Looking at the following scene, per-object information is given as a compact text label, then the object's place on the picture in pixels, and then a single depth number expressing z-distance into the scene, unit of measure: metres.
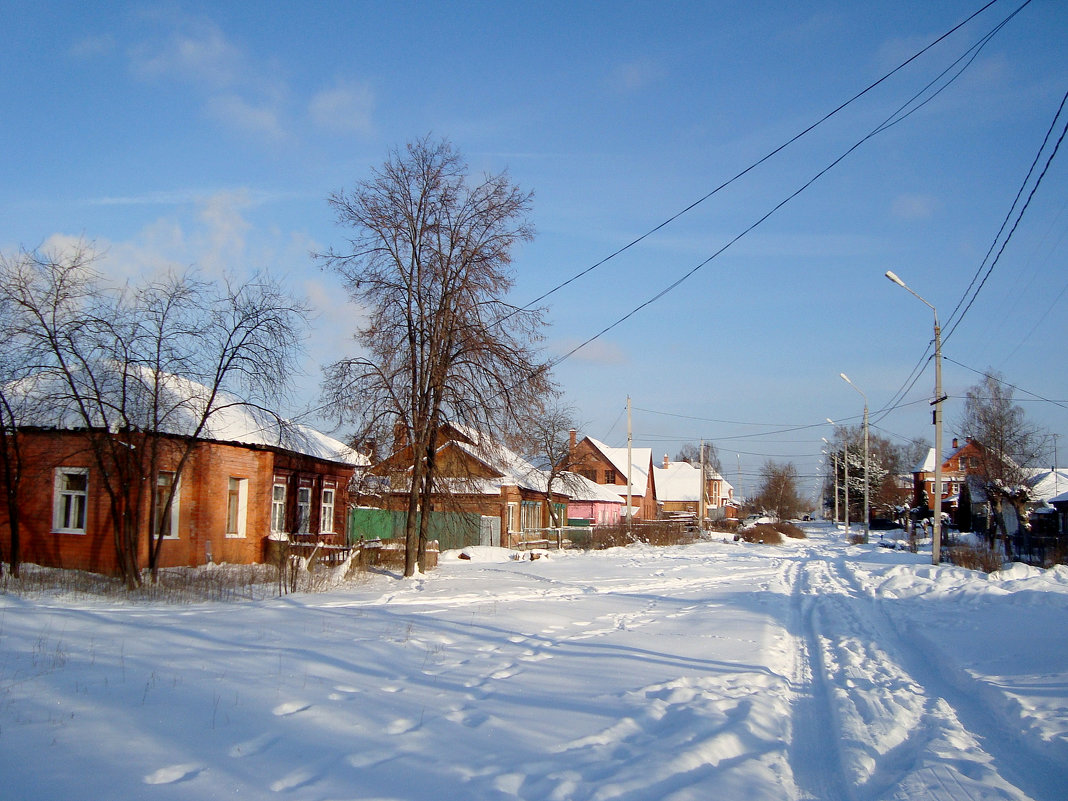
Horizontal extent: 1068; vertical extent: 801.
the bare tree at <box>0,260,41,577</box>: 15.25
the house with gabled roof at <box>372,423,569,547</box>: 20.16
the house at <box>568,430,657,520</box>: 75.19
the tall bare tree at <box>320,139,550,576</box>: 19.41
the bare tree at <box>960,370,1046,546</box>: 34.34
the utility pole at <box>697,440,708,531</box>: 56.02
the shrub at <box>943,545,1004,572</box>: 22.65
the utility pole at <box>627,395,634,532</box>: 46.72
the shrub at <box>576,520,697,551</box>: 41.25
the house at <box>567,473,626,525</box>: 63.84
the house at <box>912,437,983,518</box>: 66.72
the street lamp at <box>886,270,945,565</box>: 24.69
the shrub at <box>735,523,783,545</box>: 55.53
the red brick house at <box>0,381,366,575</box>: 19.22
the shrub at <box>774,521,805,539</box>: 67.06
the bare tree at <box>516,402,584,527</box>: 46.63
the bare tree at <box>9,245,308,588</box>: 15.27
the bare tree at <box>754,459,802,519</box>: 111.19
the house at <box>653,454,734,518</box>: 98.31
